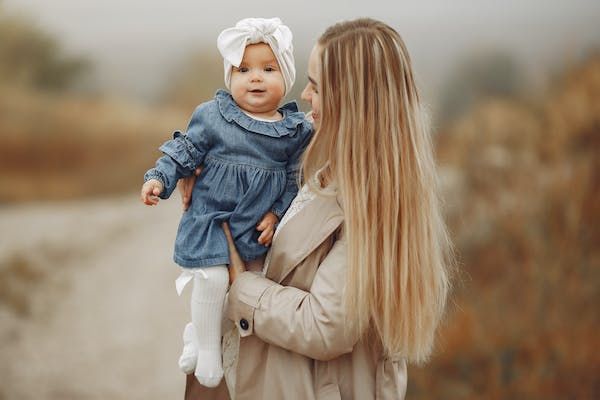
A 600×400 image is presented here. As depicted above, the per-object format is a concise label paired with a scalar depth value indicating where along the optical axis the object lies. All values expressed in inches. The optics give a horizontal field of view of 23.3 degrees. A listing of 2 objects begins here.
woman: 107.9
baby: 112.6
